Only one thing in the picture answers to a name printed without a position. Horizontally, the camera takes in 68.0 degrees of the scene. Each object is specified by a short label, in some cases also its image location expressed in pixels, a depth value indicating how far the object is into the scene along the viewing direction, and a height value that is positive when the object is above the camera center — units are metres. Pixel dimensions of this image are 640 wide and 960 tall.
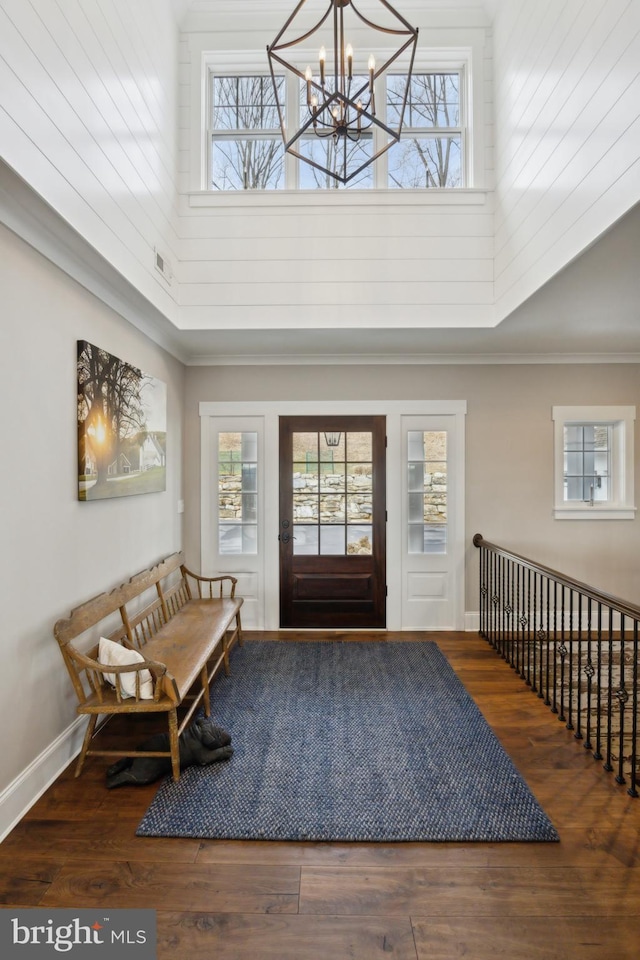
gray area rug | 2.04 -1.49
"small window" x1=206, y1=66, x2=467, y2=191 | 3.86 +2.80
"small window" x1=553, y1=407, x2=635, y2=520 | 4.49 +0.13
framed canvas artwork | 2.61 +0.31
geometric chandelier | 3.79 +3.38
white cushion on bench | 2.34 -0.95
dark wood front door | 4.55 -0.44
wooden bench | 2.29 -1.05
